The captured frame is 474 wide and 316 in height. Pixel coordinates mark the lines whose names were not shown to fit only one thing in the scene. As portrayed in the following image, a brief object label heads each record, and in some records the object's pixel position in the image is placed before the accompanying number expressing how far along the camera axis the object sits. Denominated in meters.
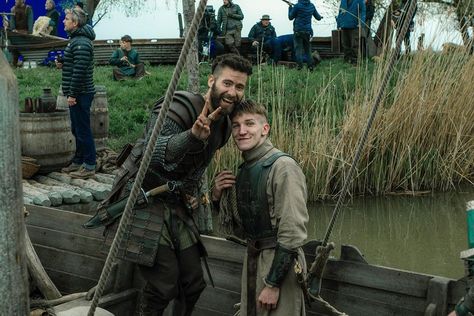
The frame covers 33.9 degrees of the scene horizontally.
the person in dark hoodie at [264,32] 16.51
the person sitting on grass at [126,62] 14.75
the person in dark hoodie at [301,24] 14.63
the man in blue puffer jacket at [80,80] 7.60
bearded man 3.08
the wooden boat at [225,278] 3.48
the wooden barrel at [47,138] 7.66
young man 2.99
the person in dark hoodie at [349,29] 14.43
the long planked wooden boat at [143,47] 16.52
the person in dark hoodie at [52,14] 17.55
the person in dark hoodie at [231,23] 16.19
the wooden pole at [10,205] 2.14
